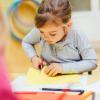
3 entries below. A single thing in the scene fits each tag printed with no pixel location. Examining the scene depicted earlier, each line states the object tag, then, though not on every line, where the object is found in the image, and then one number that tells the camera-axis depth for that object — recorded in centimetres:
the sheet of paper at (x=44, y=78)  156
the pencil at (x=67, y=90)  142
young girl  168
